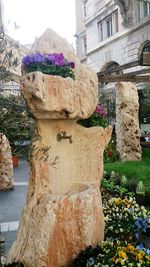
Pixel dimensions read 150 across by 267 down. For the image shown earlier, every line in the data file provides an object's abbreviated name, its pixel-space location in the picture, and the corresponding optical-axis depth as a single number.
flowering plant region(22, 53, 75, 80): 2.28
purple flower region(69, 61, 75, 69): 2.38
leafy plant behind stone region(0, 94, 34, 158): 1.73
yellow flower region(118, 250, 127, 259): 2.34
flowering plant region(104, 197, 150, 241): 2.96
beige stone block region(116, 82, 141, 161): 7.10
